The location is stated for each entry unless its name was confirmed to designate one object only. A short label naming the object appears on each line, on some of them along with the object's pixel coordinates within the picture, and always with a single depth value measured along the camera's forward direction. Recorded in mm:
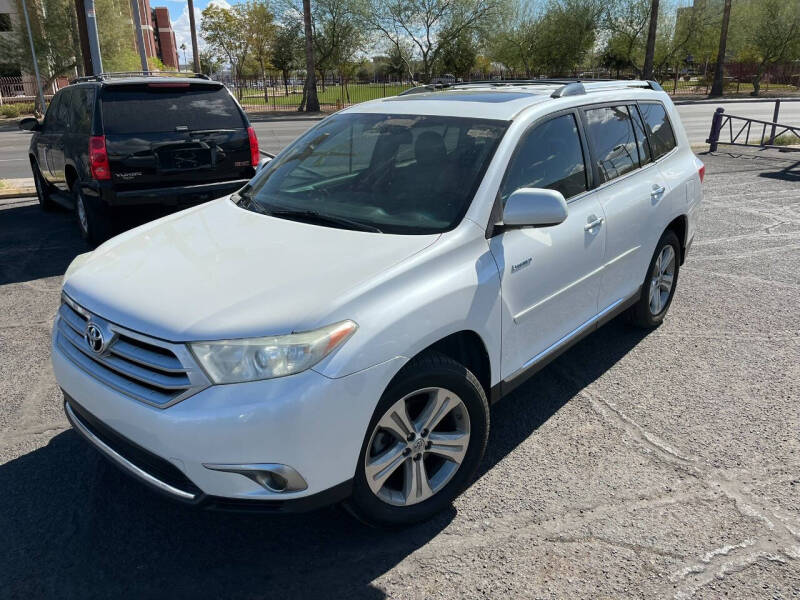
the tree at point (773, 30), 50000
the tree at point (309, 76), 30781
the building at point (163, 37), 91625
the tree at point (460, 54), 44406
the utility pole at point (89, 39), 12494
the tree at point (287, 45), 41188
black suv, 6484
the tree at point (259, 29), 57750
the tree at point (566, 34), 52594
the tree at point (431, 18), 41219
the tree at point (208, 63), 69156
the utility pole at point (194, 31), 35519
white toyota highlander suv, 2326
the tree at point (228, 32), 60719
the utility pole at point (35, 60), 28352
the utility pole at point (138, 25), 17781
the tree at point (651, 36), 37625
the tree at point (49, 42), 32875
